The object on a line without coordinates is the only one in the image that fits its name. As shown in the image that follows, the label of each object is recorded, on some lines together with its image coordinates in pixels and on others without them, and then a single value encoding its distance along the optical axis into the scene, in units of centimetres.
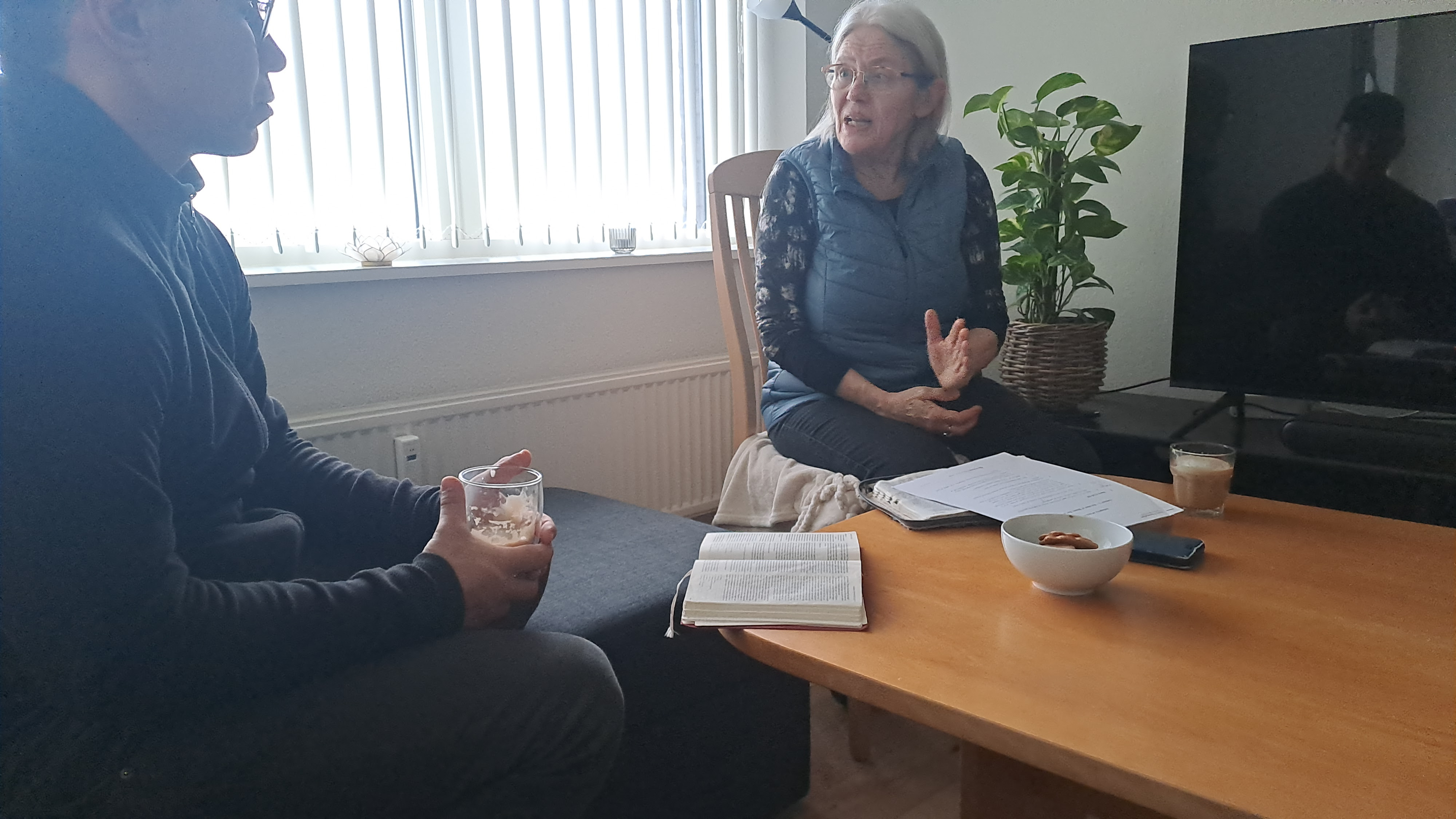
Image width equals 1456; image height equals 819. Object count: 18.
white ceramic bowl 87
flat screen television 168
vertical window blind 180
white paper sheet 110
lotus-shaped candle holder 188
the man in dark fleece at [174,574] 67
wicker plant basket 205
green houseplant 199
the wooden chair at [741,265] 200
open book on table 86
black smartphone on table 98
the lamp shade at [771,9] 209
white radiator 184
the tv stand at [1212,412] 193
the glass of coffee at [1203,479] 115
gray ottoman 121
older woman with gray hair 174
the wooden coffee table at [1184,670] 61
